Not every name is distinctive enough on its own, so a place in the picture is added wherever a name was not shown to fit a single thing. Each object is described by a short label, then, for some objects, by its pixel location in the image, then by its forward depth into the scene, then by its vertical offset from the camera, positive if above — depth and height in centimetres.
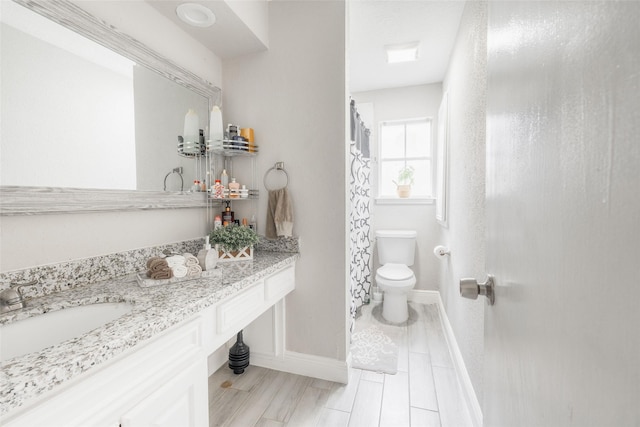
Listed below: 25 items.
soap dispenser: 135 -28
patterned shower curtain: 240 -10
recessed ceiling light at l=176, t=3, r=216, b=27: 144 +103
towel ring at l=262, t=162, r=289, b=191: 185 +22
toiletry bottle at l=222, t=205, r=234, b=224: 184 -9
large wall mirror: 96 +37
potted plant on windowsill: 315 +22
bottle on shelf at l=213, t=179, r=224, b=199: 174 +7
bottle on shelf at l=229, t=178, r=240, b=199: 177 +8
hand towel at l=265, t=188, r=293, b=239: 179 -7
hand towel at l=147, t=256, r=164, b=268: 118 -25
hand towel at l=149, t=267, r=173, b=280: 115 -30
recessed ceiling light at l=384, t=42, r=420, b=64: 232 +131
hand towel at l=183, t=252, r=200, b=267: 125 -27
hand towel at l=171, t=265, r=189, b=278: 119 -30
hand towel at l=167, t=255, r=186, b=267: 120 -26
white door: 26 -2
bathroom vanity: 57 -42
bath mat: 194 -116
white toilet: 251 -69
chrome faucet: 85 -31
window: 319 +55
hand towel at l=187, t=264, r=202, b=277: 124 -31
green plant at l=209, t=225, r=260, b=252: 156 -21
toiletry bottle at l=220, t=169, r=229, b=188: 185 +16
